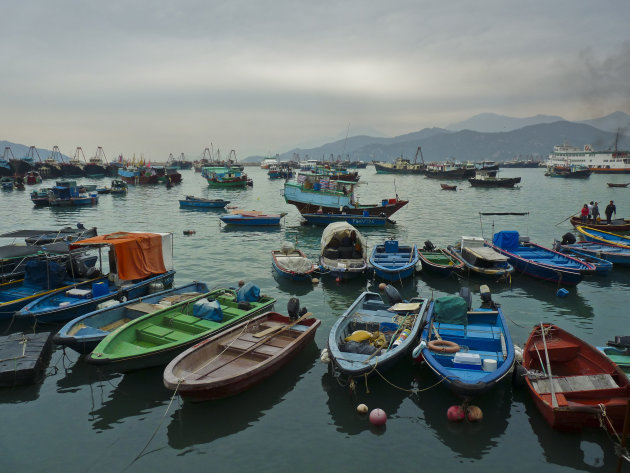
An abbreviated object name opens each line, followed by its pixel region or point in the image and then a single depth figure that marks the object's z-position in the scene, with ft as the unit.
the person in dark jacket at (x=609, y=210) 116.57
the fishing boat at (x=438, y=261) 74.74
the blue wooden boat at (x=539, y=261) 69.05
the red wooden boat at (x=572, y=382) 31.53
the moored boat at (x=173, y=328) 38.09
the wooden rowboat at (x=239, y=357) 34.78
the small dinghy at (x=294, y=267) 72.02
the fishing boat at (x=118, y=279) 51.16
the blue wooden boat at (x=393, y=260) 71.20
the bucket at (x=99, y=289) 55.21
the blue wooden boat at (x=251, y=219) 131.85
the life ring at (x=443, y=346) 39.14
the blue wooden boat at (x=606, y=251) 80.64
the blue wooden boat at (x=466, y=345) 34.42
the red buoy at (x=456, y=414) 34.37
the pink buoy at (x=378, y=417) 34.35
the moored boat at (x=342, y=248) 75.49
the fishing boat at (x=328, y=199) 134.82
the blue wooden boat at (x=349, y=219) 131.34
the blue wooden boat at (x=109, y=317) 41.06
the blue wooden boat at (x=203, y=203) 177.27
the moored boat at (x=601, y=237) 91.97
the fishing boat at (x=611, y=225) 108.78
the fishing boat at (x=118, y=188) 240.12
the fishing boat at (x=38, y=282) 56.18
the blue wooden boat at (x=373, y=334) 37.86
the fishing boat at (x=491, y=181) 299.17
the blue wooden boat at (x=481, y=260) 71.97
